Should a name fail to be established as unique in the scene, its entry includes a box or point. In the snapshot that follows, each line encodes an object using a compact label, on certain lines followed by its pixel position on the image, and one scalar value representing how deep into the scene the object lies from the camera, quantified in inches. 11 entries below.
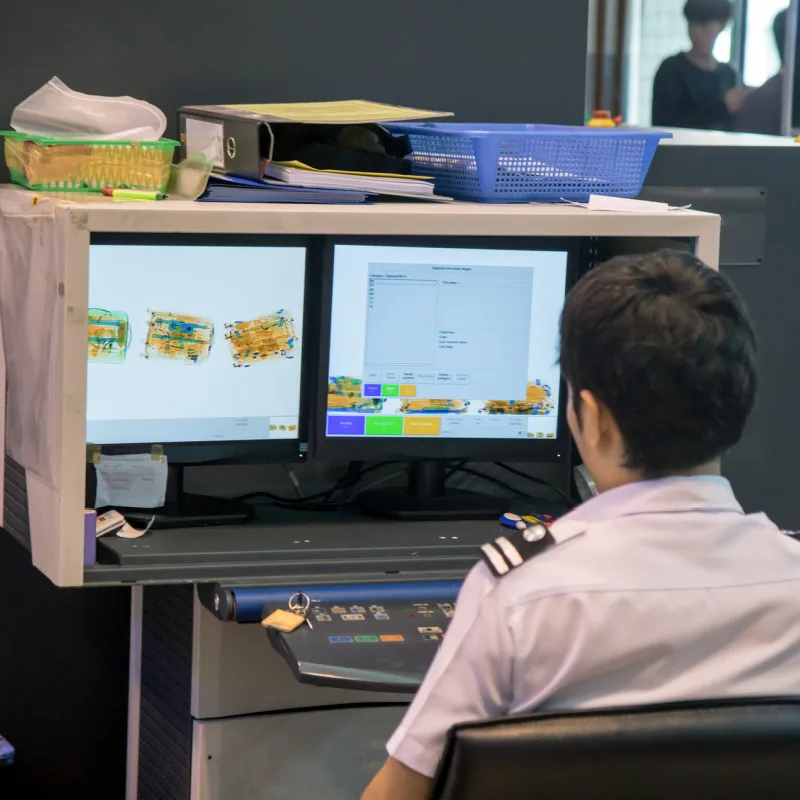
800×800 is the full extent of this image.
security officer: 165.4
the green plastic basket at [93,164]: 196.2
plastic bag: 199.3
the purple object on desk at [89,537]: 189.2
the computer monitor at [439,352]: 199.4
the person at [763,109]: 325.4
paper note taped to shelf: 197.1
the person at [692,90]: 409.0
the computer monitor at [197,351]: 194.5
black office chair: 162.9
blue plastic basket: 198.4
